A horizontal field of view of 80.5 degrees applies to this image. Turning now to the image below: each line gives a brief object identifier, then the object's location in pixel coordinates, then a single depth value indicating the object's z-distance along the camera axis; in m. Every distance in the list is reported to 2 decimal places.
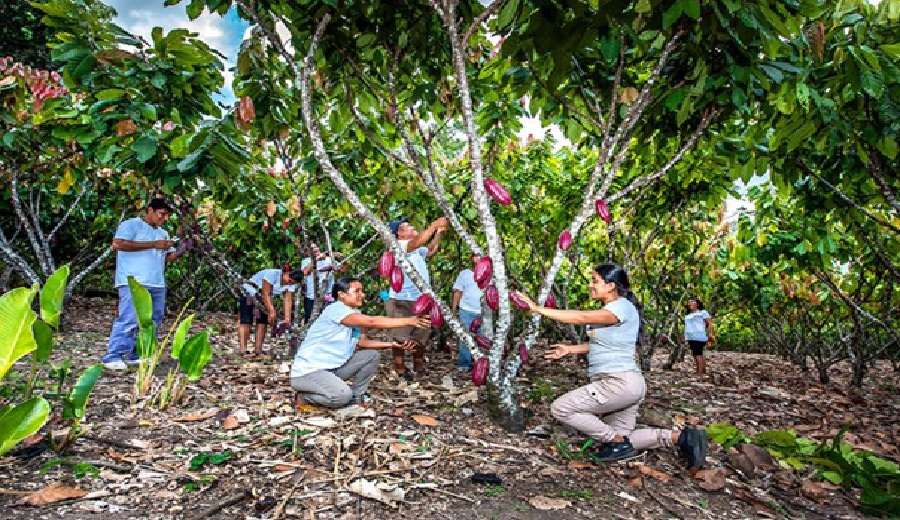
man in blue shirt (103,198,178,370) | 4.28
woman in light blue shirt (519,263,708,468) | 2.96
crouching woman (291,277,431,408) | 3.51
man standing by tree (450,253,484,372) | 5.38
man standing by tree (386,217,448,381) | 4.58
